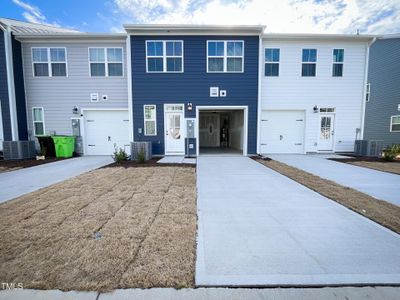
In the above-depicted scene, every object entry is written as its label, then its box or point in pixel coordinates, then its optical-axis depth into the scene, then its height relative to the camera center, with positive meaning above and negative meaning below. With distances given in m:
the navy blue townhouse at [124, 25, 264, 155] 9.23 +2.39
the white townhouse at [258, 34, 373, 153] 9.80 +1.96
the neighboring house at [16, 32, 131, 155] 9.63 +2.25
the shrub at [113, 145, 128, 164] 8.17 -1.01
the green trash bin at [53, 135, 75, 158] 9.50 -0.60
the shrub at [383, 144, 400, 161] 8.72 -0.89
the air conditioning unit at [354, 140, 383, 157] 9.65 -0.71
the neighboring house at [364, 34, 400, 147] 13.14 +2.69
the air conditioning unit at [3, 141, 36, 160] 8.99 -0.79
